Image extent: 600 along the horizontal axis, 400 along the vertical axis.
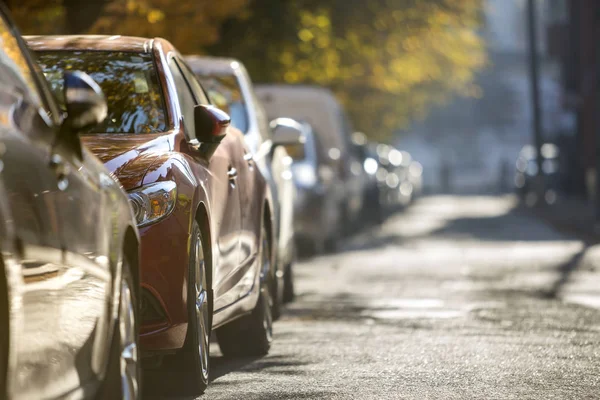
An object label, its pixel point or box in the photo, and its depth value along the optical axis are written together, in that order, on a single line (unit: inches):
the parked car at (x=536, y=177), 1902.1
